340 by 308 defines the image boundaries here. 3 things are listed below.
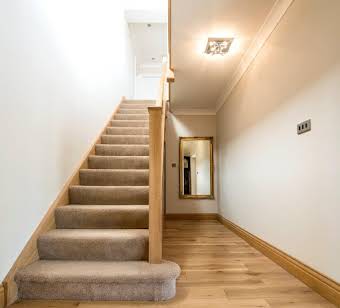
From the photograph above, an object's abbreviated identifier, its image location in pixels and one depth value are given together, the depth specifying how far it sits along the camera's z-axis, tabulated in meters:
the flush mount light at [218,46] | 2.96
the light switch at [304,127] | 1.96
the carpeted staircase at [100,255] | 1.75
